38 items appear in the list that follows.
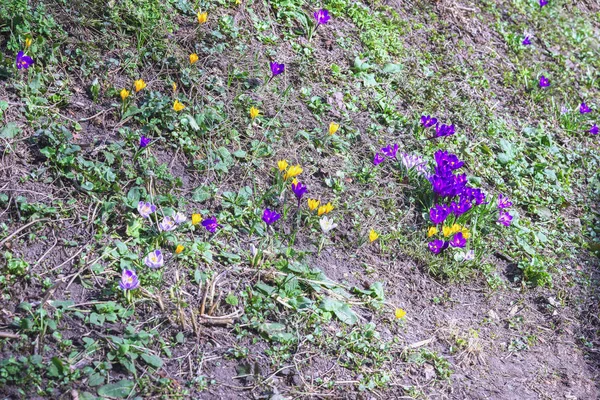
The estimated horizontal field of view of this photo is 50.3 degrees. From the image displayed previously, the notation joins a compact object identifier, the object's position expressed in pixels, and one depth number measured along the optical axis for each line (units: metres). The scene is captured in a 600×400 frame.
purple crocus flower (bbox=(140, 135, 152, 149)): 3.29
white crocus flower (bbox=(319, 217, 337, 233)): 3.38
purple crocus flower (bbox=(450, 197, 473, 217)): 3.76
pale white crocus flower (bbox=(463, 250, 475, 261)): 3.70
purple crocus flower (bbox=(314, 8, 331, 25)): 4.55
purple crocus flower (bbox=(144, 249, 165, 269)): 2.84
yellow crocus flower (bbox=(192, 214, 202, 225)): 3.07
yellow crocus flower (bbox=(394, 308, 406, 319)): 3.17
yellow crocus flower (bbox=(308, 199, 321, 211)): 3.37
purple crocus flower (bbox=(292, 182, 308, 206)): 3.40
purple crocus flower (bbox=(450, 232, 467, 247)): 3.67
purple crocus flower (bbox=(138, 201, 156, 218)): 3.08
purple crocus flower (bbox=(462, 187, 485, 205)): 3.87
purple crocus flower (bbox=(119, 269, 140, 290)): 2.71
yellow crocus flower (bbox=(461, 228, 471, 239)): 3.72
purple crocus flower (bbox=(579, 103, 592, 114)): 5.33
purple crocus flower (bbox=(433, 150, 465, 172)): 3.98
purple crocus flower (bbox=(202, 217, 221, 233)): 3.11
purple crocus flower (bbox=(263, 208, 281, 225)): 3.22
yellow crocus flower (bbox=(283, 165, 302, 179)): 3.47
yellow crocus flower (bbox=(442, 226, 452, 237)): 3.61
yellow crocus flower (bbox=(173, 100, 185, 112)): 3.52
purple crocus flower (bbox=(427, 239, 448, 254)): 3.62
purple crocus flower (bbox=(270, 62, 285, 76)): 3.93
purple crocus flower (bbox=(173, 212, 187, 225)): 3.11
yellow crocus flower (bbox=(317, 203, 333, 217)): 3.42
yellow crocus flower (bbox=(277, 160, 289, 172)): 3.48
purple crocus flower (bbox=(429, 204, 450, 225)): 3.72
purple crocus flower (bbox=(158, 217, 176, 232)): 3.05
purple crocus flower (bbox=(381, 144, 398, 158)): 4.05
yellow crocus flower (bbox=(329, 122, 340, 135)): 3.89
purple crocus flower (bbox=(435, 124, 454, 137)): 4.32
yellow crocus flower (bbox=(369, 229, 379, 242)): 3.45
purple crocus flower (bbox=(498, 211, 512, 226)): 4.01
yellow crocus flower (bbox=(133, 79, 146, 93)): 3.53
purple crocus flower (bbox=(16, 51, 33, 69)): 3.38
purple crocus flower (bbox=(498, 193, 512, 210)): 4.02
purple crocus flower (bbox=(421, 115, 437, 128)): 4.34
